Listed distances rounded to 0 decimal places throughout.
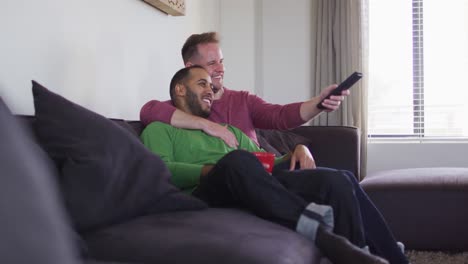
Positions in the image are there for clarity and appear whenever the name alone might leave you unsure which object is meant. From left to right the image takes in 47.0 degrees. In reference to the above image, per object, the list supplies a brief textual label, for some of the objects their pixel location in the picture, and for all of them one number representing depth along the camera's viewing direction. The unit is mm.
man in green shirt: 1422
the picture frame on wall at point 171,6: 2734
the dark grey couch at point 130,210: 1161
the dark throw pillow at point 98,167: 1320
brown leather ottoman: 2562
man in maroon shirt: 2117
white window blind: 4145
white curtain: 4031
